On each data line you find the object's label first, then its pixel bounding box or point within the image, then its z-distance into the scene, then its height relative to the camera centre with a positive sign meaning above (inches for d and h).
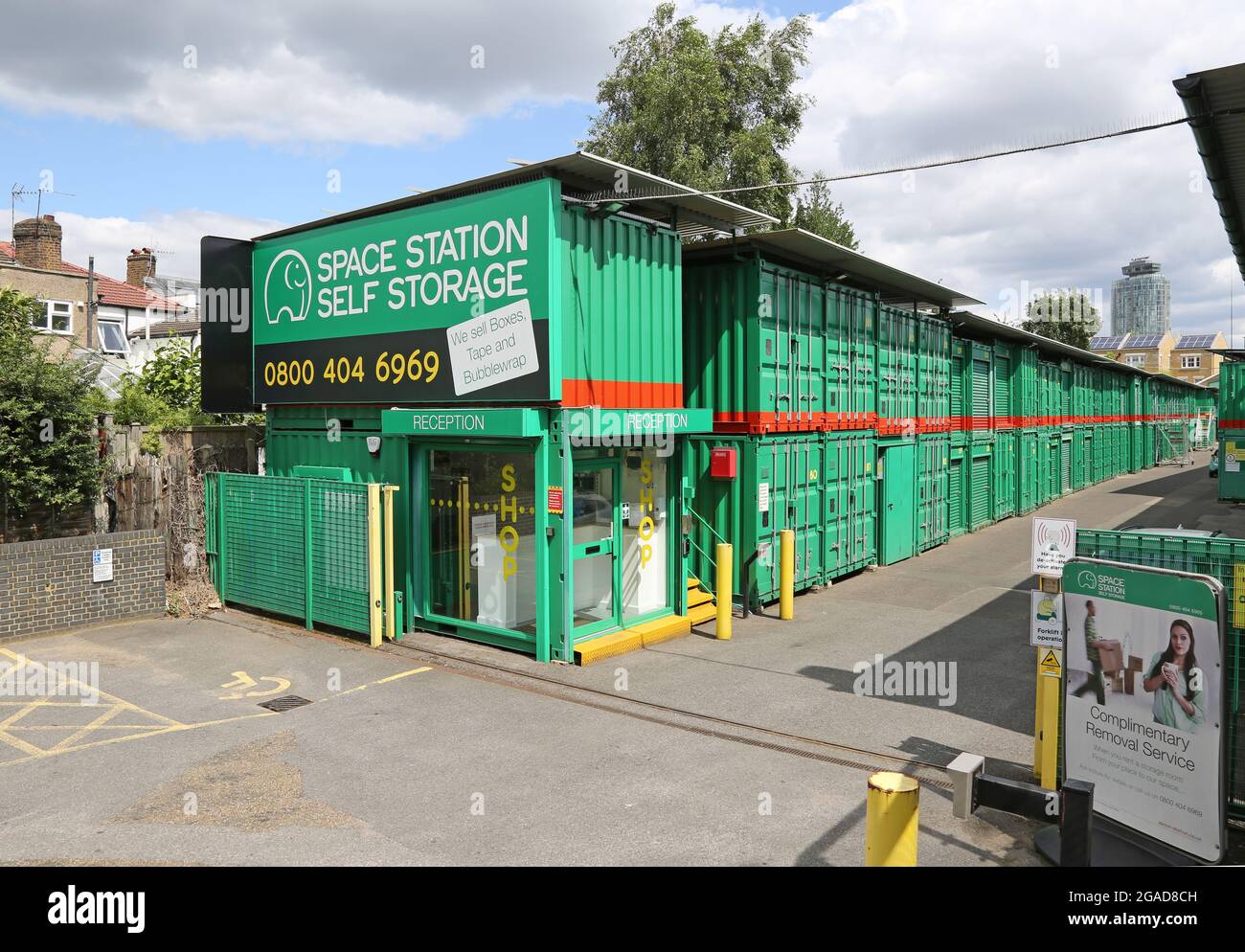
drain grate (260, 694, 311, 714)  338.6 -96.0
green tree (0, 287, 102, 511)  499.2 +14.1
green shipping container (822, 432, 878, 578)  580.4 -38.6
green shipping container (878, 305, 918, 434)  649.0 +55.6
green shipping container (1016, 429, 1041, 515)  1016.2 -35.3
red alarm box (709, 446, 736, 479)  495.2 -9.5
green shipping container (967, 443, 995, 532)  860.0 -41.3
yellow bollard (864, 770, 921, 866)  172.9 -72.6
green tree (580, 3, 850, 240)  1106.1 +434.2
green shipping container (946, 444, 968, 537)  812.6 -45.8
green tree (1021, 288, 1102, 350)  2431.1 +343.7
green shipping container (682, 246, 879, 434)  501.0 +59.0
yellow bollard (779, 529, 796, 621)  490.8 -71.2
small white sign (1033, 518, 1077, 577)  251.1 -28.6
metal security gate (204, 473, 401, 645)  430.9 -51.0
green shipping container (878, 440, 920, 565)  650.2 -41.6
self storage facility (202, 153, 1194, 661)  395.2 +22.7
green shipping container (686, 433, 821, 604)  501.4 -33.6
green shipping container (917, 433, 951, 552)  725.3 -37.4
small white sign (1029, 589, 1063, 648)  249.6 -49.8
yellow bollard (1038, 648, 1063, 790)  254.7 -75.9
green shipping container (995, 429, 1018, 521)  943.7 -31.3
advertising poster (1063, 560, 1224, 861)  204.1 -61.9
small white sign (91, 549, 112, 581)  453.7 -56.9
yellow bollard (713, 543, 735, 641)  447.8 -74.9
